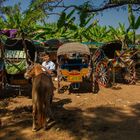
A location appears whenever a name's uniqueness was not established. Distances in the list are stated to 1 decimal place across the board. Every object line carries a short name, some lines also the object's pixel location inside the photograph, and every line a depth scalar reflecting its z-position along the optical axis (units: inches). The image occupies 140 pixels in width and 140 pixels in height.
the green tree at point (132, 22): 339.1
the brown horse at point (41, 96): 139.7
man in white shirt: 214.8
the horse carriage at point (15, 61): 216.4
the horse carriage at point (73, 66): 223.4
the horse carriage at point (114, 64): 256.8
